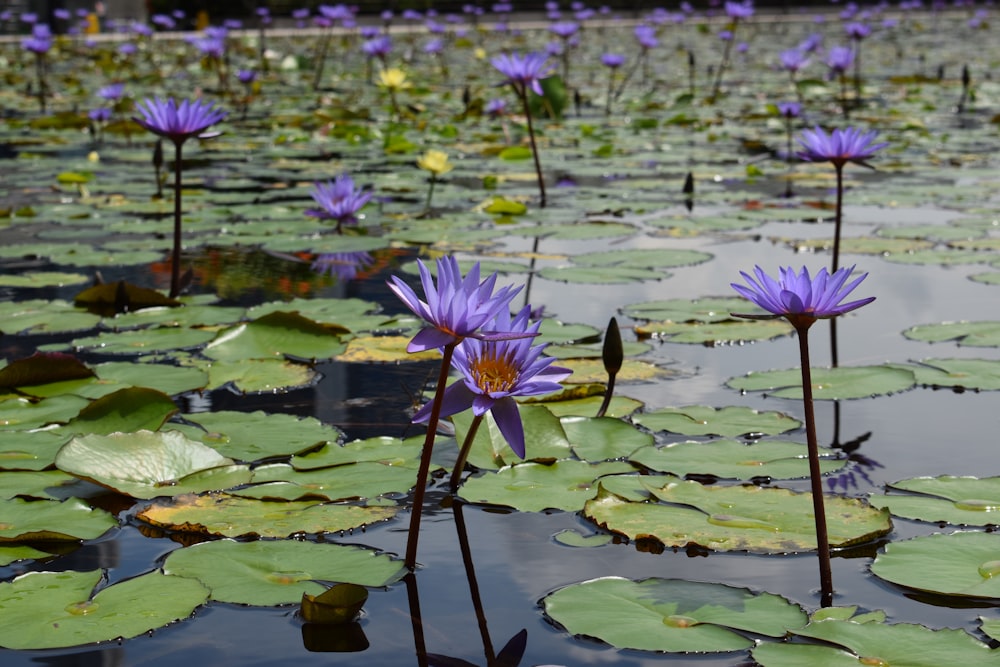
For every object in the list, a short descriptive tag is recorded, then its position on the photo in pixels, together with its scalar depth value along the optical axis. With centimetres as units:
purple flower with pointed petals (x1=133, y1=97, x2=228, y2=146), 379
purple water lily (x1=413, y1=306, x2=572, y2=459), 289
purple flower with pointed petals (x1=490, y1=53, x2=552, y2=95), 589
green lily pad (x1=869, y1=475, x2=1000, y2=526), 300
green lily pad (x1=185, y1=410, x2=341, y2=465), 323
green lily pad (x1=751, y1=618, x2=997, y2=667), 271
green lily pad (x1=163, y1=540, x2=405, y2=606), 286
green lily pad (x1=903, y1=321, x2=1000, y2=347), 365
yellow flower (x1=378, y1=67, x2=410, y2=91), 857
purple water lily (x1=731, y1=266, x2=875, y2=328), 282
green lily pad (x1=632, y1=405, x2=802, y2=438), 328
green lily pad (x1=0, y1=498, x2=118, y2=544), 297
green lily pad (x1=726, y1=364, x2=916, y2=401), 343
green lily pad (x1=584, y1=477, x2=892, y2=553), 295
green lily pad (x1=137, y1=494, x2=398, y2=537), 300
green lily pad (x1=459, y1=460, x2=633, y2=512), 306
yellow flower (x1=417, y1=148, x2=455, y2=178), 579
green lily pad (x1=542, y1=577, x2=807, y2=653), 276
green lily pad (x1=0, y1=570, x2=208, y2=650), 278
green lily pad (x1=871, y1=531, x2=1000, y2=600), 284
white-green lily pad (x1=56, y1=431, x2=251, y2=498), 310
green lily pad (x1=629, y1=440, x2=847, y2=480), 313
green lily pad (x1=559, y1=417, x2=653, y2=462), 320
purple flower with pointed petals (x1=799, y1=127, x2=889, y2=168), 380
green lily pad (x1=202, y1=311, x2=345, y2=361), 365
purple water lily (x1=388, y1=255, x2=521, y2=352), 280
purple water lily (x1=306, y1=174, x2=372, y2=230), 527
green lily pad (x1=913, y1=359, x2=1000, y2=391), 344
